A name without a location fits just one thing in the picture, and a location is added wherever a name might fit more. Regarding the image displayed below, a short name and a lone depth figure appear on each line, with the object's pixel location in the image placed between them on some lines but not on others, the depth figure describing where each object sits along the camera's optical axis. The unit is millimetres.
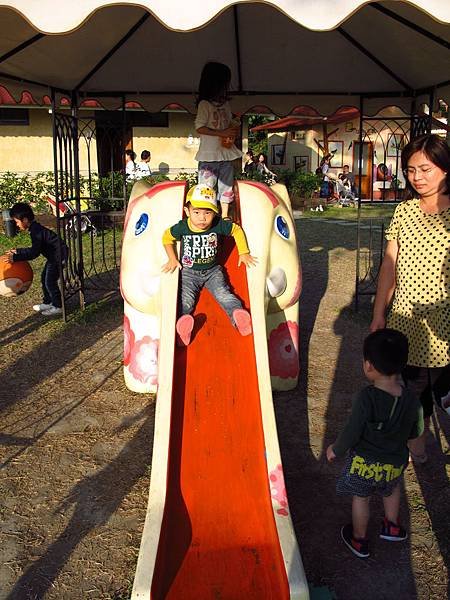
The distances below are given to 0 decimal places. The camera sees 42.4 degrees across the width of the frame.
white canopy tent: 5145
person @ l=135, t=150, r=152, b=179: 15155
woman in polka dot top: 3047
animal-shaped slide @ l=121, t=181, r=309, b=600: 2682
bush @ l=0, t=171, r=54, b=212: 15414
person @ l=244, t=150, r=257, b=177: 19995
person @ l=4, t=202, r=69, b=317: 6523
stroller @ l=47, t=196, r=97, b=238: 12773
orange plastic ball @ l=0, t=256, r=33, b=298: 6199
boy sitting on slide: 4105
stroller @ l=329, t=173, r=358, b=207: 20297
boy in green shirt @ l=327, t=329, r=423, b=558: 2697
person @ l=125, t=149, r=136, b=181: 14911
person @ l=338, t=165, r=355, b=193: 20625
